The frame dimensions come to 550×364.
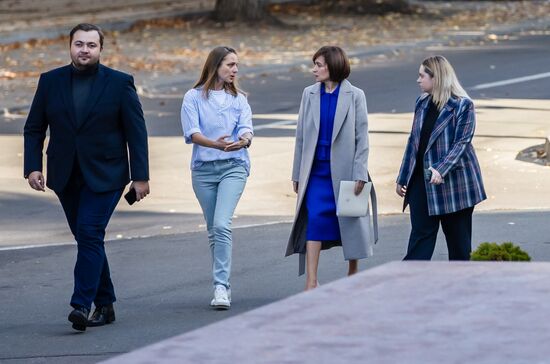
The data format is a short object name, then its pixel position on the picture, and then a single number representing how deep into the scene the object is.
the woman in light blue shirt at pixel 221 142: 17.59
